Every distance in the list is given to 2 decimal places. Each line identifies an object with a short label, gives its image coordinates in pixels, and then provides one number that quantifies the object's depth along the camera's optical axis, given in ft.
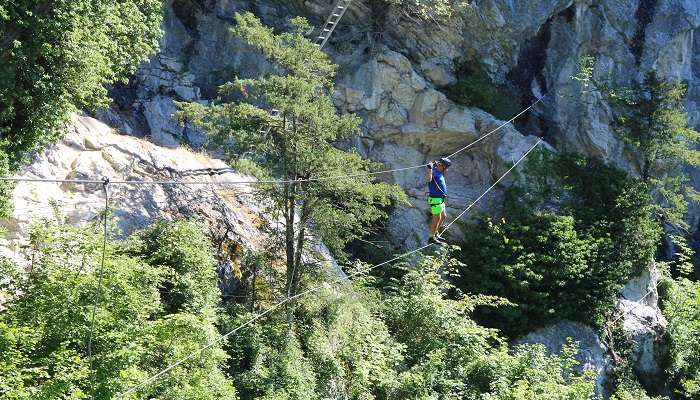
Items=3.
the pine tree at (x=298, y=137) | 47.14
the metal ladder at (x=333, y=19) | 69.82
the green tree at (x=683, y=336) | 72.59
